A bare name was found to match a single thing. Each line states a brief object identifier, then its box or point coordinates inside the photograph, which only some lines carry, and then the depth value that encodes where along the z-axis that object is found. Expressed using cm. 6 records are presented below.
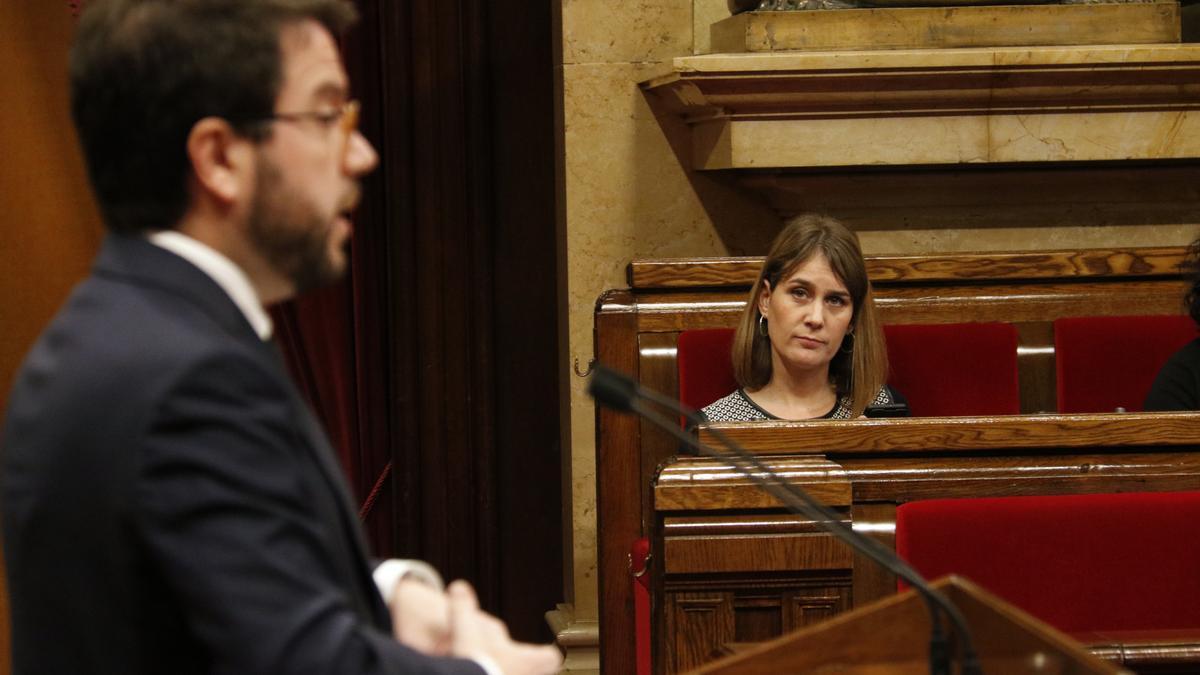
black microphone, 758
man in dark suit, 610
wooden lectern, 739
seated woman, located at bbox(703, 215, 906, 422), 1199
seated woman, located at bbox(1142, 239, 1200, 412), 1187
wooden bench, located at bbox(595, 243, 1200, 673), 1193
